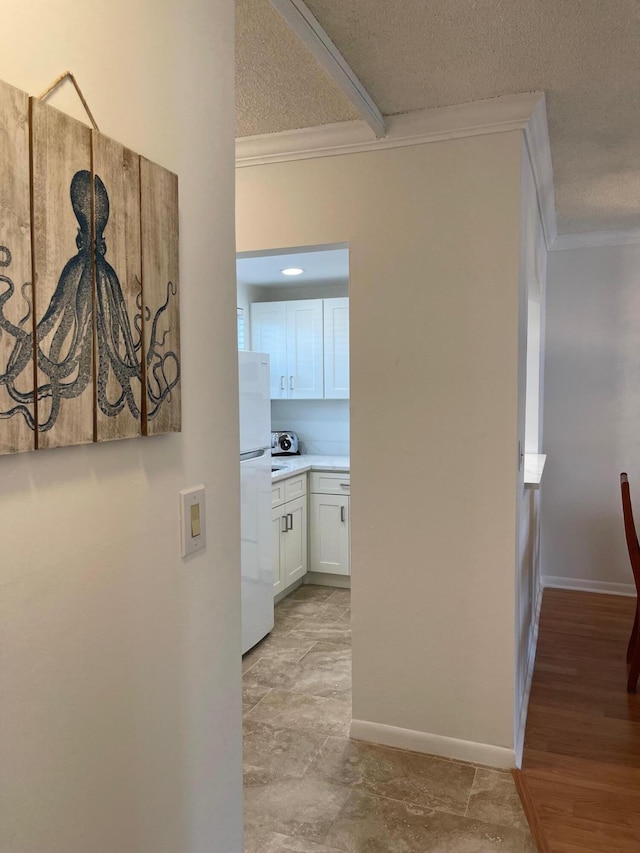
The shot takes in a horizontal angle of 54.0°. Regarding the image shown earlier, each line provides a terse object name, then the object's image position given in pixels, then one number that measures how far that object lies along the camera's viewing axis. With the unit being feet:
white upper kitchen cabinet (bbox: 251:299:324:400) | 16.85
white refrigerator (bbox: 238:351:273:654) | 11.16
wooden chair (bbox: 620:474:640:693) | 9.87
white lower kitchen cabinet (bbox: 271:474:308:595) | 13.80
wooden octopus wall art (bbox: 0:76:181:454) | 2.37
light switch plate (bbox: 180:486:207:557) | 3.68
